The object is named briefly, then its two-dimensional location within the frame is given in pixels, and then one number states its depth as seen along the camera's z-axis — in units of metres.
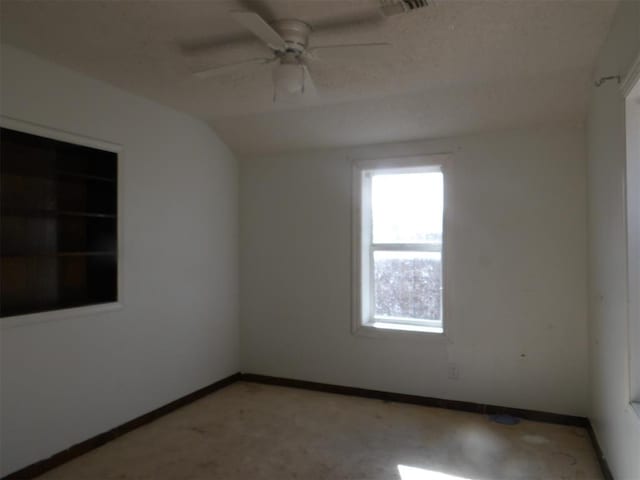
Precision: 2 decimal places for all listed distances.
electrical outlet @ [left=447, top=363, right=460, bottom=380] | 3.55
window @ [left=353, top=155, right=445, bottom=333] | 3.76
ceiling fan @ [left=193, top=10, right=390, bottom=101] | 2.12
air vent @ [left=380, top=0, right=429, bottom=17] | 1.85
